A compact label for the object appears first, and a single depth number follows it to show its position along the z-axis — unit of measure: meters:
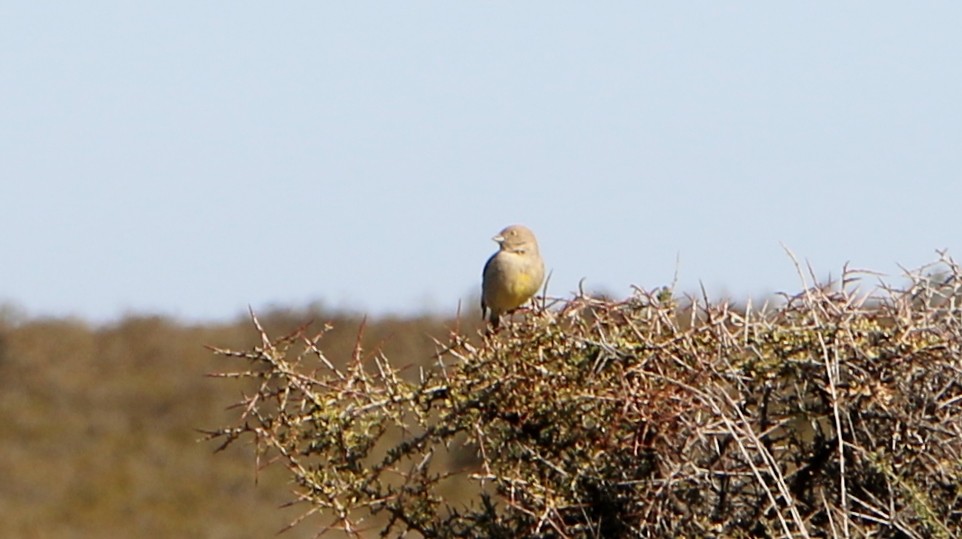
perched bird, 14.47
